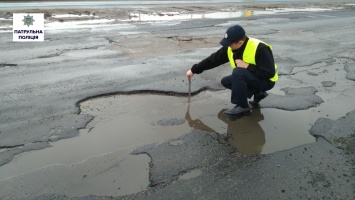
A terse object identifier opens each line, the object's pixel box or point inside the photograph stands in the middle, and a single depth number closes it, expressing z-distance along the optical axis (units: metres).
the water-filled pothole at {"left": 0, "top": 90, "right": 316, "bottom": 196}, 3.31
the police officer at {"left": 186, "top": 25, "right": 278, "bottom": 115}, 3.87
